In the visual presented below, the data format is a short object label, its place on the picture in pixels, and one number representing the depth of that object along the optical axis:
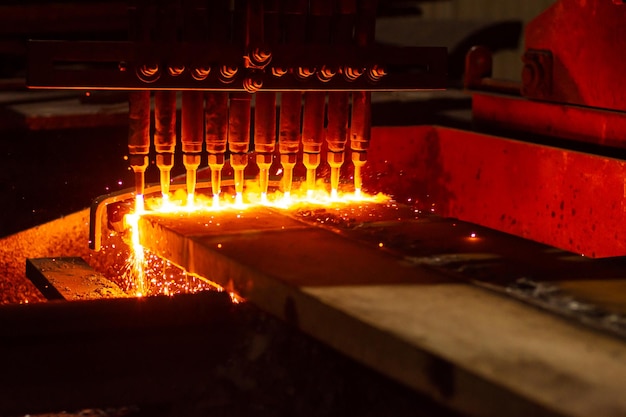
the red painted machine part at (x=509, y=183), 3.51
